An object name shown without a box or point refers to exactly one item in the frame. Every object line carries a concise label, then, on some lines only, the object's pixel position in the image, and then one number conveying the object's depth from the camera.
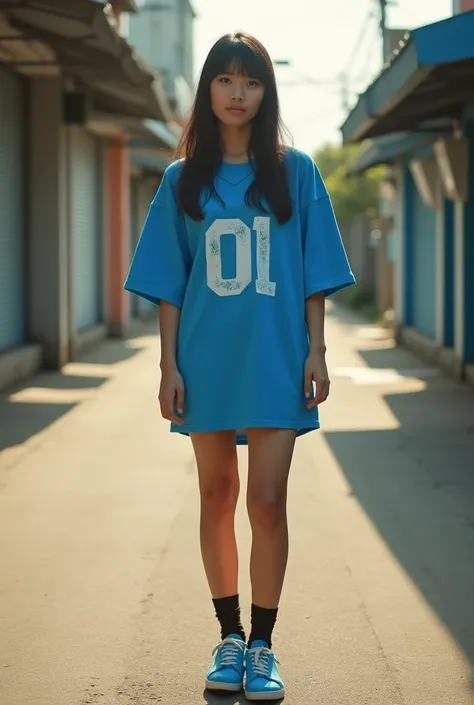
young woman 3.72
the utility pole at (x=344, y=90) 43.78
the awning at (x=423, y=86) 8.52
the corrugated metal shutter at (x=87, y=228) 17.02
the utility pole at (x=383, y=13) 25.66
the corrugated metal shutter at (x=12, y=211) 12.74
